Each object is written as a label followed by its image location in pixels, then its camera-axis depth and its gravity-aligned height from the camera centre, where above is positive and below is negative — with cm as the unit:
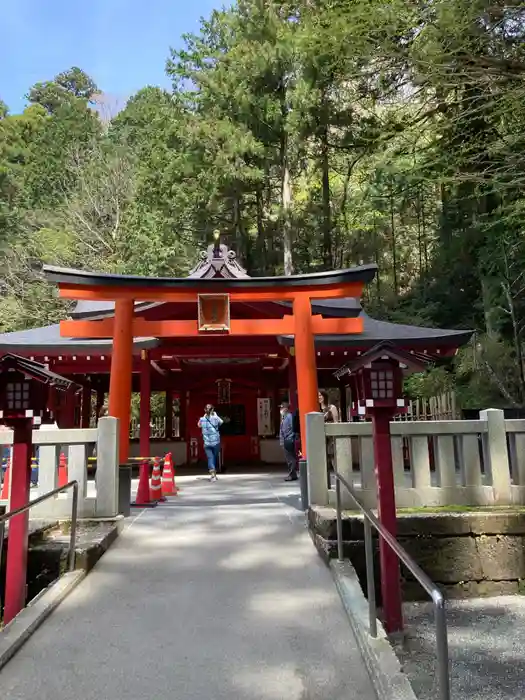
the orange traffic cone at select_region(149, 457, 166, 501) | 853 -84
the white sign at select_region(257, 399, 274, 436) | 1591 +28
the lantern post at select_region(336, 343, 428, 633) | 486 +12
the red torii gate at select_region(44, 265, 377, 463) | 920 +211
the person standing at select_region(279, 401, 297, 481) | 1032 -22
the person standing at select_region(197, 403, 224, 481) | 1105 -8
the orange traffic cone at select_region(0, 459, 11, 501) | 762 -75
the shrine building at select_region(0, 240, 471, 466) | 952 +178
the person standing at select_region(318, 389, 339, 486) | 890 +17
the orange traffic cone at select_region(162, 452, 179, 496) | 935 -86
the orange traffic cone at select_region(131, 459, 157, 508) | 833 -89
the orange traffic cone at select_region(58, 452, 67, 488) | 820 -58
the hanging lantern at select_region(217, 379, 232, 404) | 1578 +109
